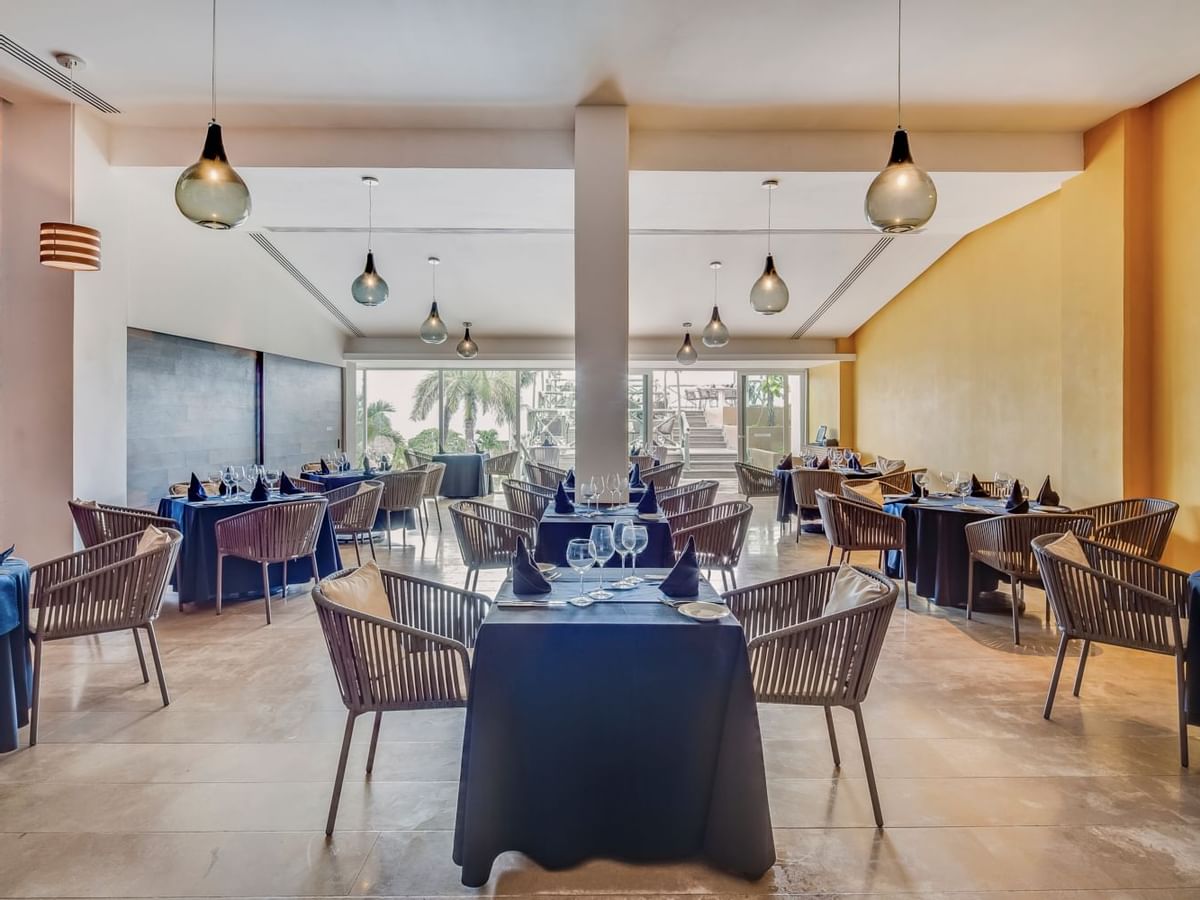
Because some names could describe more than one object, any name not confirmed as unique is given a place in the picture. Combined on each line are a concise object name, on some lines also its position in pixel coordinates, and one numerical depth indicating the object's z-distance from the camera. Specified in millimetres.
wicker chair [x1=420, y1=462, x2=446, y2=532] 7434
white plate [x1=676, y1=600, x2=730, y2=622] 2090
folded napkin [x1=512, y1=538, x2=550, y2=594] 2375
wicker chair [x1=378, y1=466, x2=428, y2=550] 6797
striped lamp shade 4391
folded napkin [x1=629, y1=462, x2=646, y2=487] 6839
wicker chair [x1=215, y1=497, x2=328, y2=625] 4609
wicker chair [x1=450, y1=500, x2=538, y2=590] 4440
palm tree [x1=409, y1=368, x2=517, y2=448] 13594
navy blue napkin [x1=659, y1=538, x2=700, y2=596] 2373
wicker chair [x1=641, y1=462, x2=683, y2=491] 7652
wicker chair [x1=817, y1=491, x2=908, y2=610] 4996
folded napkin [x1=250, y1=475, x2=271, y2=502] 5145
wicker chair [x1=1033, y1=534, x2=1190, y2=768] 2699
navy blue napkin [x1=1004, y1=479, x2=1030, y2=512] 4625
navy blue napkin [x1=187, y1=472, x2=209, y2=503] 5055
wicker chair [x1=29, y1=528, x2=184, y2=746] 2879
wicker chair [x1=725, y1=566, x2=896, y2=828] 2236
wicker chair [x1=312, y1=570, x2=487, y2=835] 2191
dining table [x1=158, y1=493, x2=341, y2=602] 4777
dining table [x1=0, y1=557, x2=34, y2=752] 2590
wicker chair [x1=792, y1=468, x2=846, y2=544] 7055
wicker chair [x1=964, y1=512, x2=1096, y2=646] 4152
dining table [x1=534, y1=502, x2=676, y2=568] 4184
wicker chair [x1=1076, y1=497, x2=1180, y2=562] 4137
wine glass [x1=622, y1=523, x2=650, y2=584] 2582
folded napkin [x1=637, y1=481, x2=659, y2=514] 4590
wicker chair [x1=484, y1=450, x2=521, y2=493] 10672
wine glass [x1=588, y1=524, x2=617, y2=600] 2533
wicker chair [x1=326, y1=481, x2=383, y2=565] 5645
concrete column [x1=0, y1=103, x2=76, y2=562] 4816
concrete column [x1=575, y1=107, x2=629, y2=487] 5145
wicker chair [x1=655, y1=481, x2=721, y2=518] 5562
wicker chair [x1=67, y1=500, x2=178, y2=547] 4336
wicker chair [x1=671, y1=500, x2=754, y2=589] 4336
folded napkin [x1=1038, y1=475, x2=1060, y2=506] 5211
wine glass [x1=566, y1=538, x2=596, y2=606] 2469
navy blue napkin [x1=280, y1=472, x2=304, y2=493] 5766
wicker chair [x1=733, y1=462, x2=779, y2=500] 8156
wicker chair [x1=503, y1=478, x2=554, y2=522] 6016
